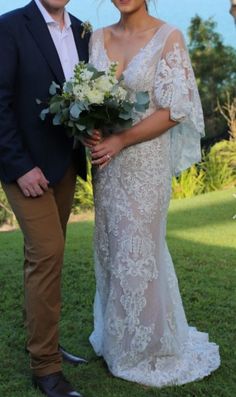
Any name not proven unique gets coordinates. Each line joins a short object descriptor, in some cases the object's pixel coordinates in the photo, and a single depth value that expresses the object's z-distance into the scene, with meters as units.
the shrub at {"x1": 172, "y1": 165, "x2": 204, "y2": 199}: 14.05
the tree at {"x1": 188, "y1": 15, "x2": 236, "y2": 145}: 17.91
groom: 3.79
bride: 3.99
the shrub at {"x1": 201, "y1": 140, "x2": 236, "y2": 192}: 14.45
